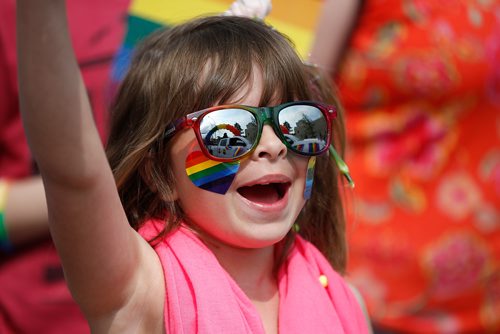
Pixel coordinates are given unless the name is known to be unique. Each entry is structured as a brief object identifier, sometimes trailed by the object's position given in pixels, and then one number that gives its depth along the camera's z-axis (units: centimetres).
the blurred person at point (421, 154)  591
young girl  270
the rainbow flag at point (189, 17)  487
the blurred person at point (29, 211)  448
